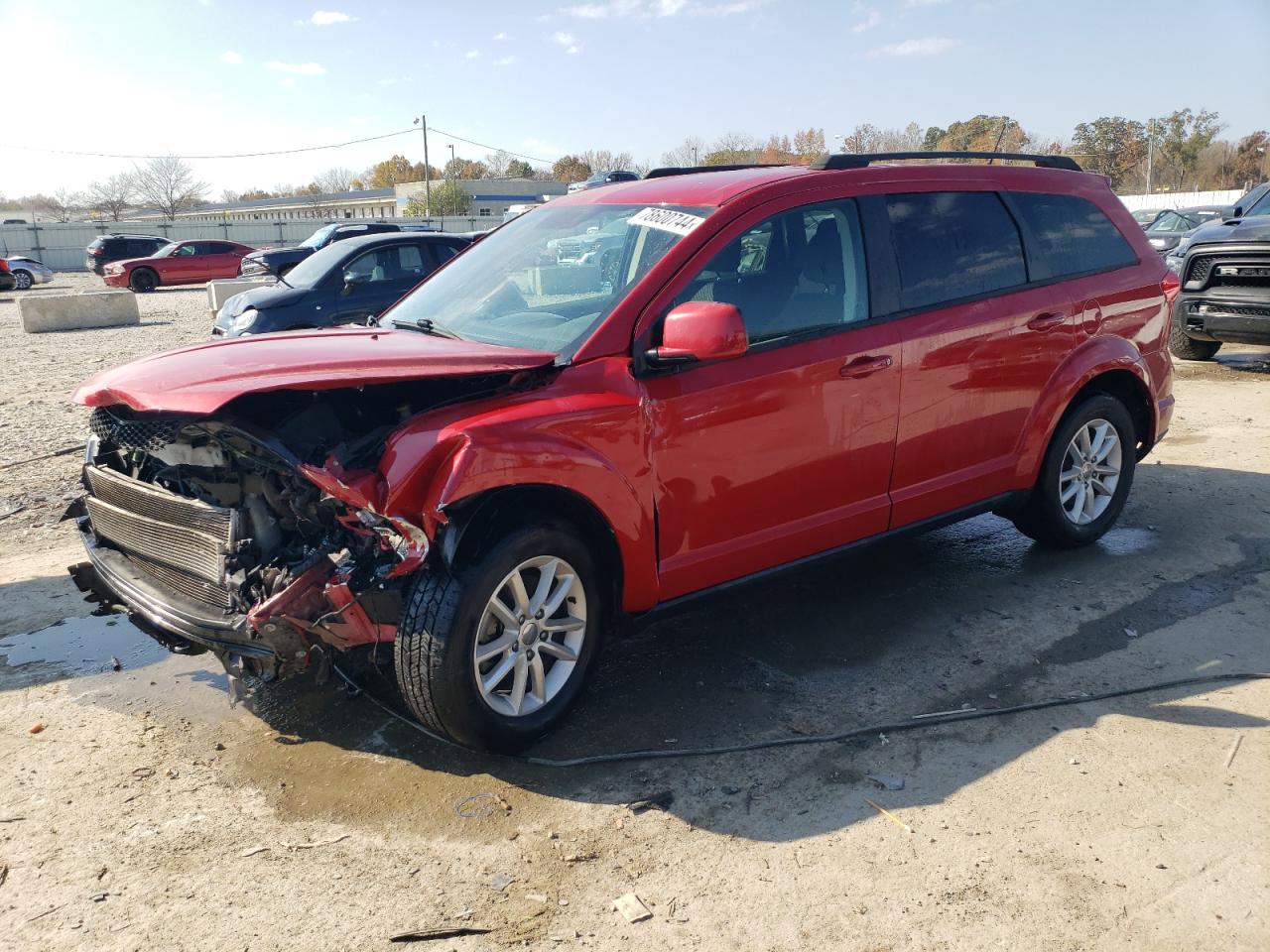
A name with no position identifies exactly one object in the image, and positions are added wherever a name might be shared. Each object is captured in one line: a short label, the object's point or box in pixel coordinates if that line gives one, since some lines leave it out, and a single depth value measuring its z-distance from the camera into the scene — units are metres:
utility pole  65.30
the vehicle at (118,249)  32.41
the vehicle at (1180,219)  21.53
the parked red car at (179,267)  29.53
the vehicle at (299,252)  17.20
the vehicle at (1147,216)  24.39
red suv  3.11
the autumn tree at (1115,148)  79.06
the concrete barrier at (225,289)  19.80
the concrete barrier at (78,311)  17.80
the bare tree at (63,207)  100.48
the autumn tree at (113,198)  94.69
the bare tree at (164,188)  94.56
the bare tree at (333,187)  117.00
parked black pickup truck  9.98
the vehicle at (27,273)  30.18
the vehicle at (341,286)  11.11
